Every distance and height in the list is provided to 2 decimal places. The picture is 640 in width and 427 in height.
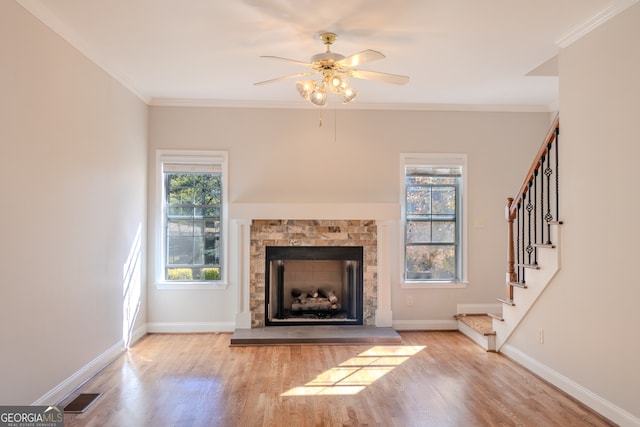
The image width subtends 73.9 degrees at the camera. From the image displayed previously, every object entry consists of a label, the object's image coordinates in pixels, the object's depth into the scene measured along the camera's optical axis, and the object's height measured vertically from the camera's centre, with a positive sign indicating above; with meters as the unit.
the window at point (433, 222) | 5.46 -0.05
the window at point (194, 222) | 5.29 -0.05
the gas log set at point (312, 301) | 5.49 -1.07
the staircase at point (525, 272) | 3.58 -0.48
